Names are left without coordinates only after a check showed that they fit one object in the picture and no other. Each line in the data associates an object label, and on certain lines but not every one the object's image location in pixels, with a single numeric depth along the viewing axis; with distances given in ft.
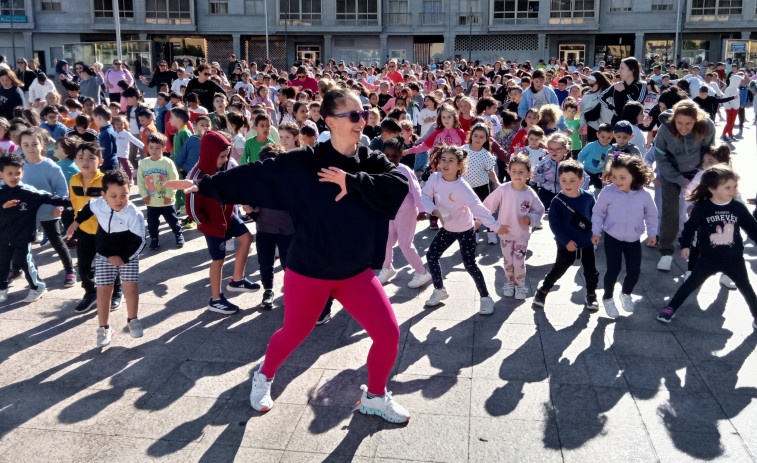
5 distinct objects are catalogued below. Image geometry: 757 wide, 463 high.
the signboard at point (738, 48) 155.12
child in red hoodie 19.02
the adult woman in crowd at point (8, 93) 40.57
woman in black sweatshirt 12.32
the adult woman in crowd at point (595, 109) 31.76
